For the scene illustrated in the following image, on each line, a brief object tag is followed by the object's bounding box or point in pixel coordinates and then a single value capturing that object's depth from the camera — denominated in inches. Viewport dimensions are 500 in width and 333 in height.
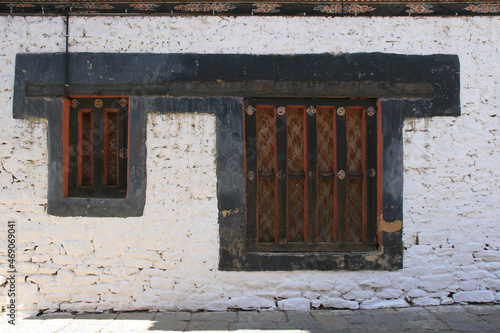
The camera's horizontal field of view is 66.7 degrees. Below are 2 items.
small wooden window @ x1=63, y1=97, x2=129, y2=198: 150.2
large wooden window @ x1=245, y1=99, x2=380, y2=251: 149.5
